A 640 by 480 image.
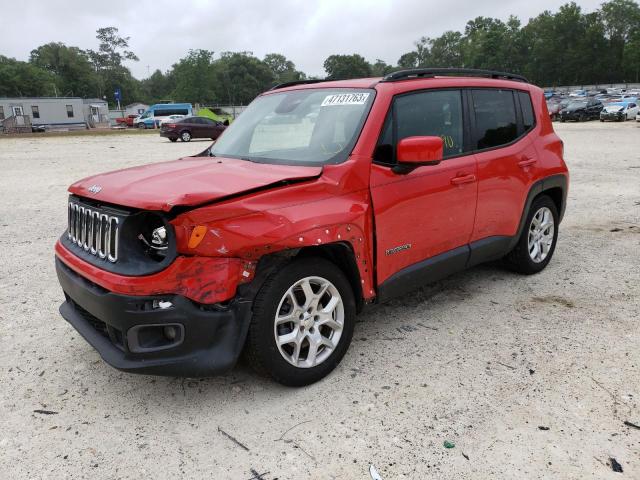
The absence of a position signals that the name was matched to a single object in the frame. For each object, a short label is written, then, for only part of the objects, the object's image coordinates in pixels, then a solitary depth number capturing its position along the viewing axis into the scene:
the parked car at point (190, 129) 28.16
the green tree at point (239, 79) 112.15
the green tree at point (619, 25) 106.88
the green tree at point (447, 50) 141.50
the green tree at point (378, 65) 138.90
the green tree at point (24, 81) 90.00
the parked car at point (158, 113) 52.47
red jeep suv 2.61
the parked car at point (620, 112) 33.34
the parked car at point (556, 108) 37.78
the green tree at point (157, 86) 130.62
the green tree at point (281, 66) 142.38
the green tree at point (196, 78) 92.81
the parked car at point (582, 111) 36.28
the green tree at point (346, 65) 133.25
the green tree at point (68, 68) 105.36
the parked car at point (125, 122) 60.02
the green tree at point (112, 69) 112.88
